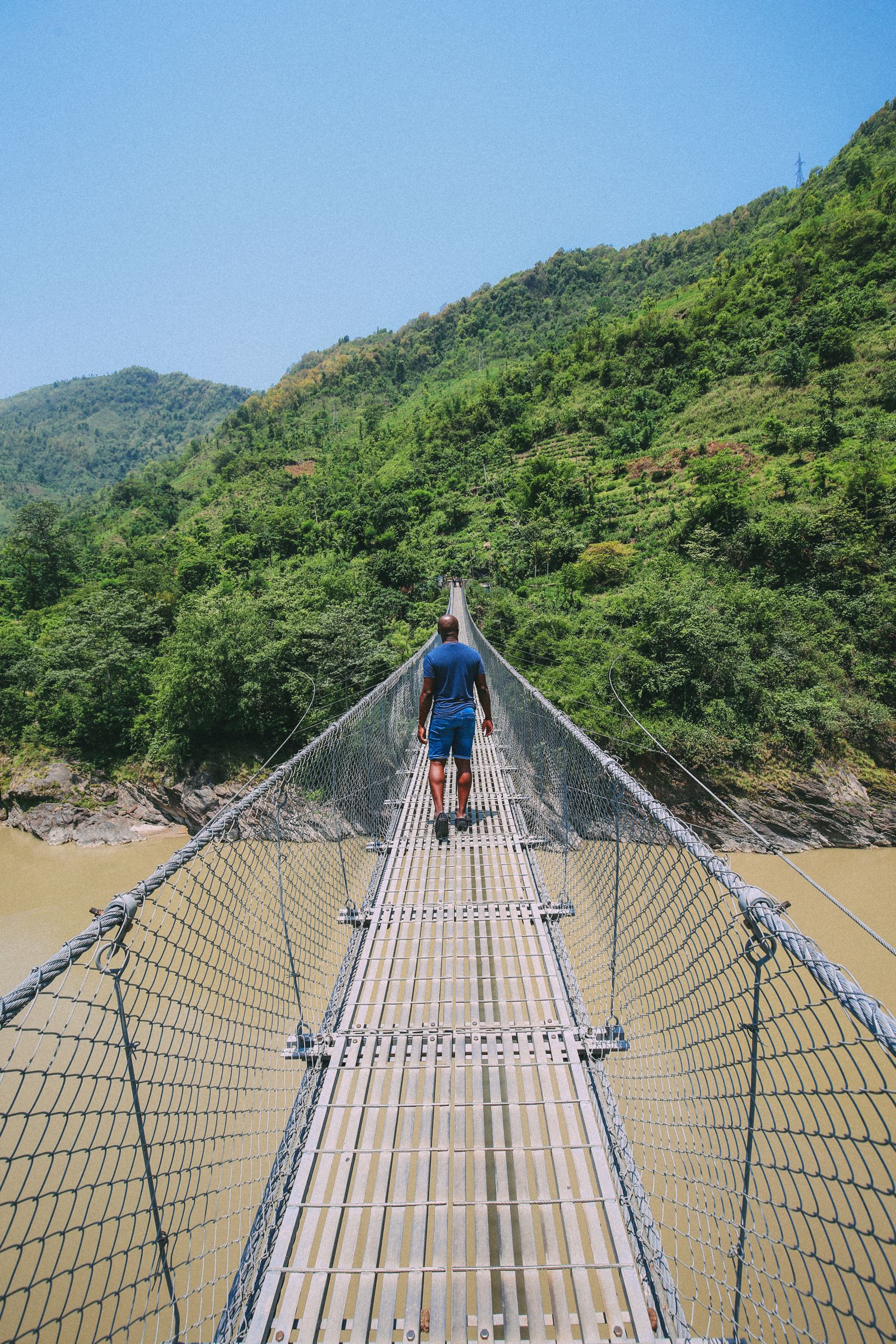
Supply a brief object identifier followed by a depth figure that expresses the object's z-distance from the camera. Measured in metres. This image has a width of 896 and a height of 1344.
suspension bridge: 1.14
